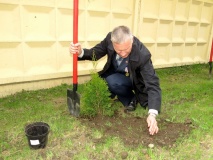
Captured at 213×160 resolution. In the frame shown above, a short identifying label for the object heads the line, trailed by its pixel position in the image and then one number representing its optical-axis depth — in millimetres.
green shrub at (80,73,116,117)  3045
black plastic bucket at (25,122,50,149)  2439
